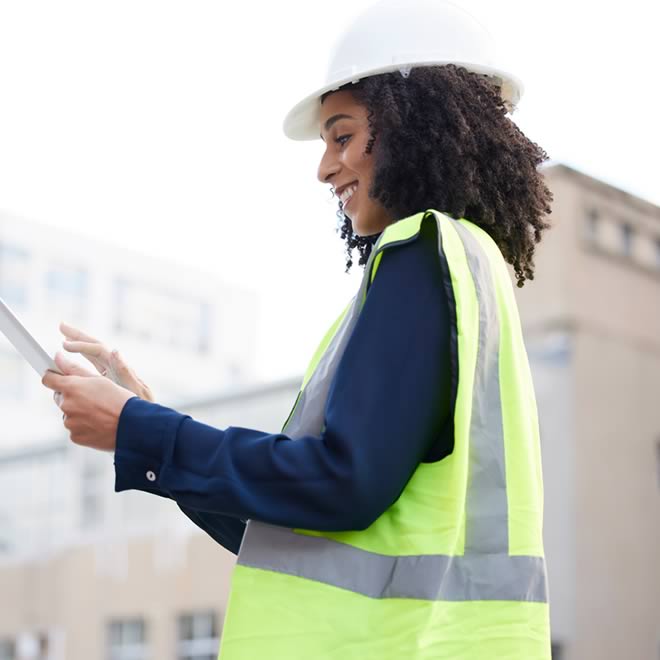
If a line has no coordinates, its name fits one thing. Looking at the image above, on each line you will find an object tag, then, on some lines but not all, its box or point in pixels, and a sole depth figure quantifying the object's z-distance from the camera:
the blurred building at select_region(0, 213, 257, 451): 39.41
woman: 1.60
